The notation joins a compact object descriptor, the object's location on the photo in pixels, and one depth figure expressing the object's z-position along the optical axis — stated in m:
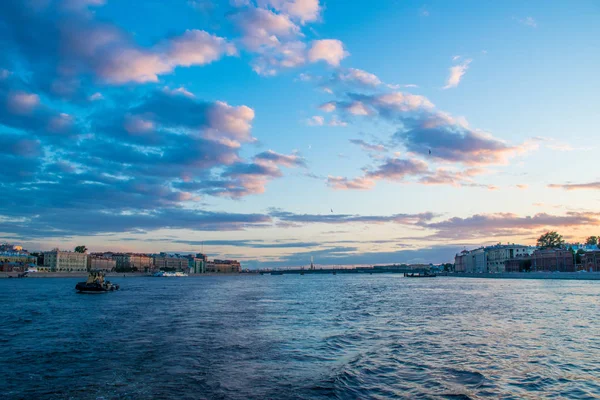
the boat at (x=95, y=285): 78.12
